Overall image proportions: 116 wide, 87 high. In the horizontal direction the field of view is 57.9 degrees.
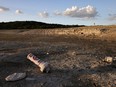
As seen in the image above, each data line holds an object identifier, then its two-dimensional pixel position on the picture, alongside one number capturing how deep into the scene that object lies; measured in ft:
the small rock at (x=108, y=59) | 11.78
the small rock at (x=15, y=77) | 9.47
